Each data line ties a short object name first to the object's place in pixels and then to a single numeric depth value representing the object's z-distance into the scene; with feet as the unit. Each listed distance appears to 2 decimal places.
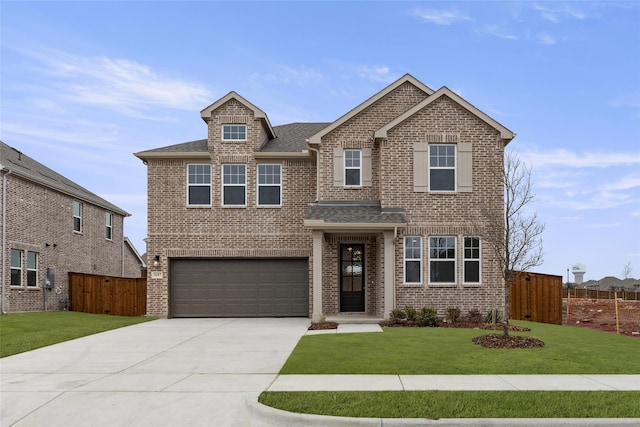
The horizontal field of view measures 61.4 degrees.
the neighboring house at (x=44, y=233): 69.97
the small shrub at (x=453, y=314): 57.16
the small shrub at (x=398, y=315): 56.13
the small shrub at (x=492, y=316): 57.19
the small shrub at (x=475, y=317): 57.57
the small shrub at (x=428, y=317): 54.34
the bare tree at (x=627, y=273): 232.53
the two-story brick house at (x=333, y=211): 58.85
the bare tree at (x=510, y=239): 44.01
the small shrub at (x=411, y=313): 55.48
